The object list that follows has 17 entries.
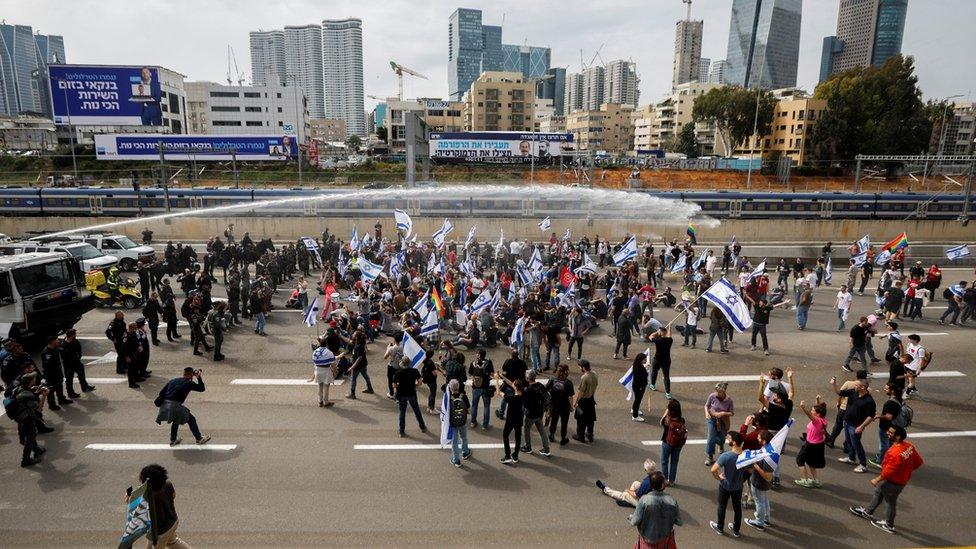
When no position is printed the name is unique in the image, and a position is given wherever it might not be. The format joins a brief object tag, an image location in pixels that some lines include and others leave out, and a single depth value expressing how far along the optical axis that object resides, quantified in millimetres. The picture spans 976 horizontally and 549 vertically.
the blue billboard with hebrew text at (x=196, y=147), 61906
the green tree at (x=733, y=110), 73812
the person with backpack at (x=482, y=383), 9531
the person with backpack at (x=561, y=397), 9023
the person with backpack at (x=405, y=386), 9438
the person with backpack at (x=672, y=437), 7641
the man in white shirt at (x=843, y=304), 15688
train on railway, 35281
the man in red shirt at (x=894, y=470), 6719
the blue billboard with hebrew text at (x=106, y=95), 63688
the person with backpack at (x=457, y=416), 8367
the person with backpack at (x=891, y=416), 8039
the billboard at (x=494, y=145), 66125
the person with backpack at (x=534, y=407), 8680
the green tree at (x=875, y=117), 68250
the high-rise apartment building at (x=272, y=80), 96875
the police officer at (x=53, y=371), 10234
